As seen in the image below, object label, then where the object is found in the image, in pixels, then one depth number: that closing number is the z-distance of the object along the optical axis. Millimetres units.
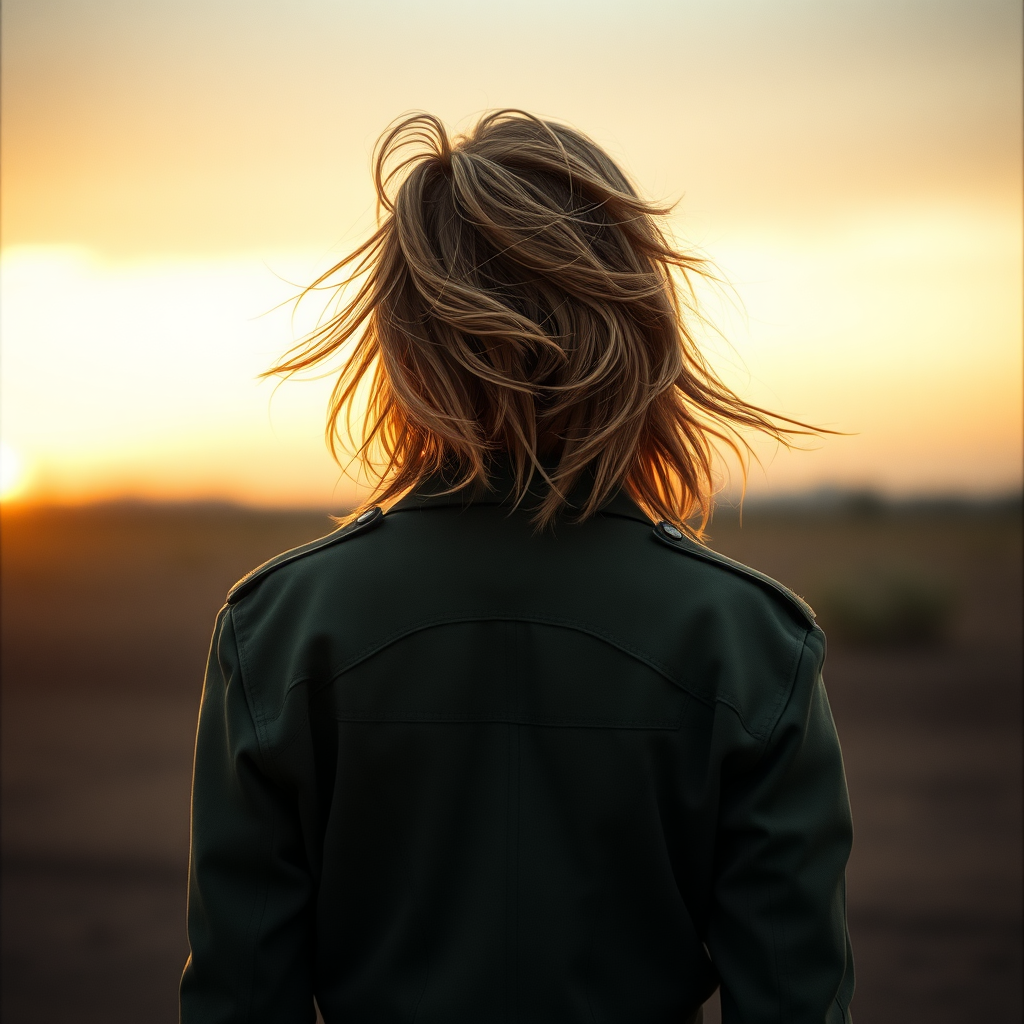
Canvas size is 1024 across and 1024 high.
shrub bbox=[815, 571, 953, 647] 21391
